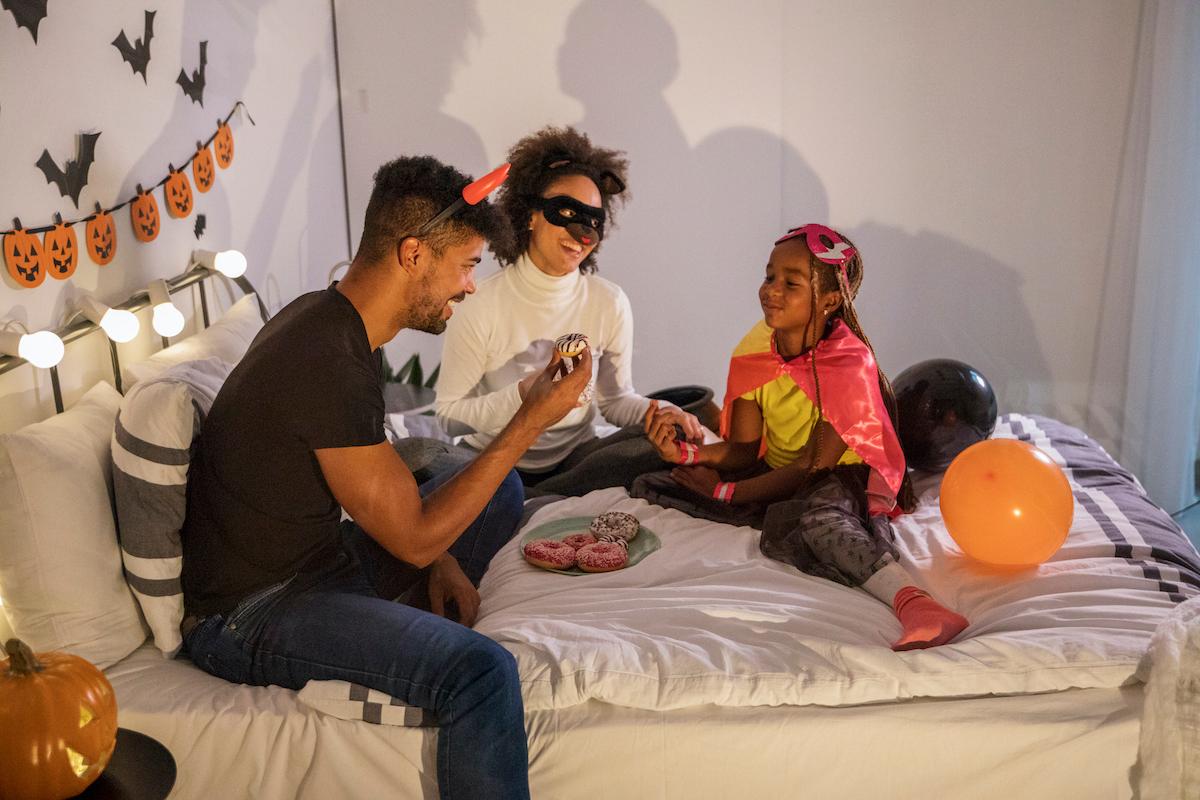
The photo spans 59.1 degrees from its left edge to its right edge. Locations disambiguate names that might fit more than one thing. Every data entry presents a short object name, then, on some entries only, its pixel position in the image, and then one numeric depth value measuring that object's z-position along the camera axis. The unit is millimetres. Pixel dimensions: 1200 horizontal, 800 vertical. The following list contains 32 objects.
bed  1737
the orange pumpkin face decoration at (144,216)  2400
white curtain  3590
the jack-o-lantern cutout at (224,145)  2924
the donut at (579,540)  2307
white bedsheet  1785
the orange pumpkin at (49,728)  1354
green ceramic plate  2314
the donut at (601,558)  2207
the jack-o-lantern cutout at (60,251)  2020
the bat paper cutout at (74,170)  2047
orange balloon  2094
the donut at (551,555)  2217
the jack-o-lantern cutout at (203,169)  2766
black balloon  2602
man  1697
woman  2730
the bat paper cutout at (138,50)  2348
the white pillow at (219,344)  2156
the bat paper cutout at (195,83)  2697
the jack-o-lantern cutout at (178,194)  2590
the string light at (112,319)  2055
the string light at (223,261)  2725
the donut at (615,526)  2336
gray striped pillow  1818
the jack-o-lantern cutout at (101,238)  2189
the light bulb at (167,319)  2246
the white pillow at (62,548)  1730
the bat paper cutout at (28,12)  1926
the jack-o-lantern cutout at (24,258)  1902
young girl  2332
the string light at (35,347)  1812
